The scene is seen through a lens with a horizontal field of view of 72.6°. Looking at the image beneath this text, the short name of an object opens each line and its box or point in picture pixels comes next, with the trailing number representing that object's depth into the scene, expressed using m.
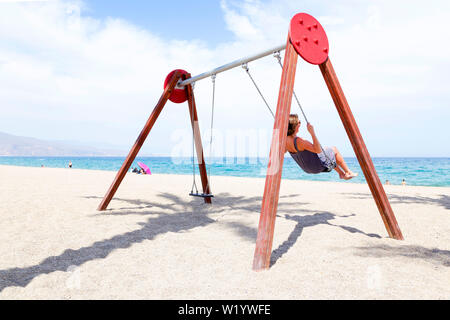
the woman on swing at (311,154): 4.04
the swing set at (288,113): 2.99
